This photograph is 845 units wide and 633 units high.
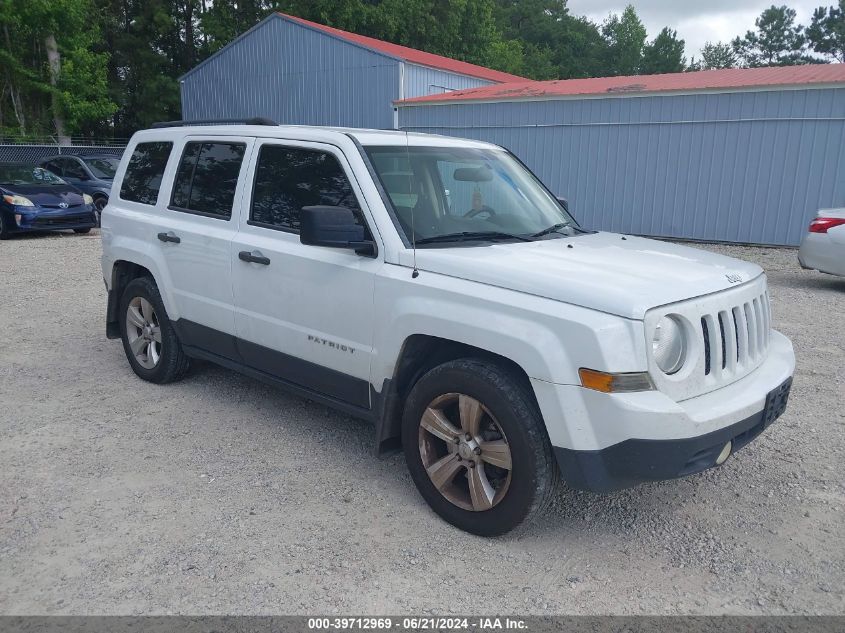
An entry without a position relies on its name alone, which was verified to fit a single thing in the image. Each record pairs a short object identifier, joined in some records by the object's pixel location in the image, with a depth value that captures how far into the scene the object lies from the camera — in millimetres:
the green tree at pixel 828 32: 63875
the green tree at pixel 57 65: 28578
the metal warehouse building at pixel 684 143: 13609
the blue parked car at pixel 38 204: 14609
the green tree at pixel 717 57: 77938
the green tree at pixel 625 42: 62406
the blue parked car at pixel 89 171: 17328
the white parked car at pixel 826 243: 9305
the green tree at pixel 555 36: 62625
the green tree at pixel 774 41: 70688
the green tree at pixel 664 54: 61438
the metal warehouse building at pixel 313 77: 22203
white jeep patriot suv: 3018
